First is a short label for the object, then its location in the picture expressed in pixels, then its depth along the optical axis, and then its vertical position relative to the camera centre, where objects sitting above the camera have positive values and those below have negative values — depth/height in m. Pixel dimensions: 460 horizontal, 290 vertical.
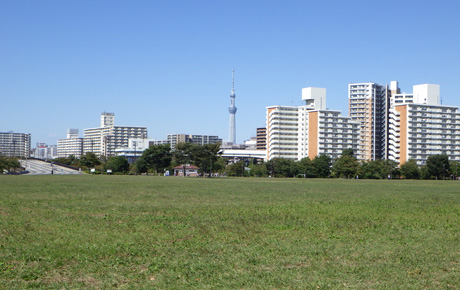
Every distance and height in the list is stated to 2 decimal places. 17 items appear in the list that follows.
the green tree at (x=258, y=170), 143.00 -1.45
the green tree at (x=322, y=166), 133.25 +0.02
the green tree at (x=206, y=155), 124.38 +2.41
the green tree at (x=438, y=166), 130.50 +0.43
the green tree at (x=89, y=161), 174.62 +0.85
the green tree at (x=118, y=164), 148.50 -0.11
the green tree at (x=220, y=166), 144.68 -0.29
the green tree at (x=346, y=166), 126.44 +0.09
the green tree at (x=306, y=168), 133.12 -0.52
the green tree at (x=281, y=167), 136.25 -0.41
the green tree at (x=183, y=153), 130.50 +2.98
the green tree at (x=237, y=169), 149.86 -1.16
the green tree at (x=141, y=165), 139.84 -0.28
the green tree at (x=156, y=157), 139.50 +1.99
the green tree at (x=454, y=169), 133.25 -0.34
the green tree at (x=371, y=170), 129.04 -0.83
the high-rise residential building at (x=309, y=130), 172.12 +12.47
